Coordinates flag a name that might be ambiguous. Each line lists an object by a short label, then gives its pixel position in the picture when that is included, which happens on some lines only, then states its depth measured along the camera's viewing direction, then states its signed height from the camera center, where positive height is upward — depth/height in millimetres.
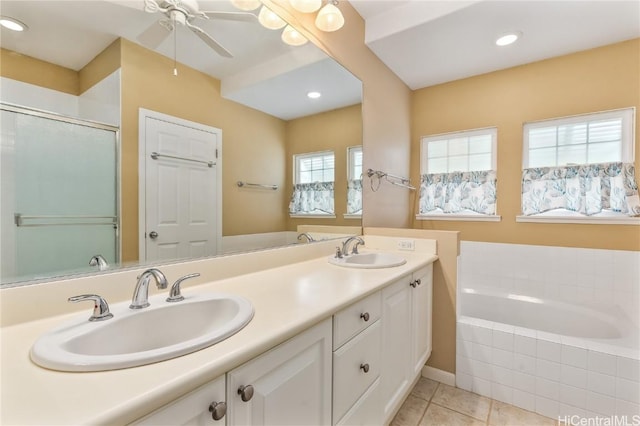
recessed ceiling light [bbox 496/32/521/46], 2214 +1355
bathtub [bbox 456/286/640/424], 1457 -891
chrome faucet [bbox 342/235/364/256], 1842 -243
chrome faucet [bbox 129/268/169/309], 845 -245
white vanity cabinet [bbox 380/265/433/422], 1346 -678
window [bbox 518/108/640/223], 2256 +339
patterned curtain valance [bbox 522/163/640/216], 2219 +171
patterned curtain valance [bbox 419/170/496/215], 2791 +178
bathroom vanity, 477 -350
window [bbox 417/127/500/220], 2805 +346
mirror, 823 +462
